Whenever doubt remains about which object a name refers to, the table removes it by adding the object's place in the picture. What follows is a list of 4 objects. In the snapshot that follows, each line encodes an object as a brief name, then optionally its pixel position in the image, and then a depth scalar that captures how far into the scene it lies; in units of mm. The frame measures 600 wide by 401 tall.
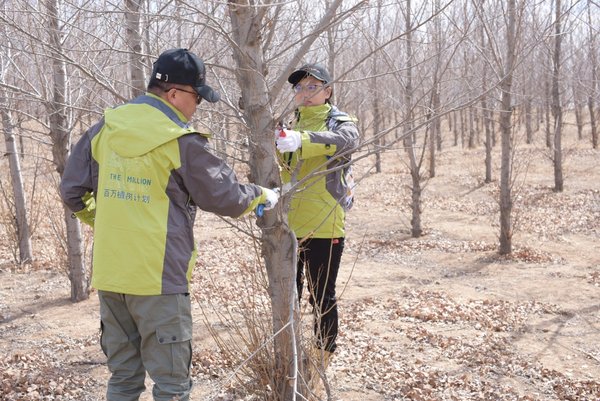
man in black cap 2197
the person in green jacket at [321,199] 3186
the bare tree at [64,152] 4873
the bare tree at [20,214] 7047
